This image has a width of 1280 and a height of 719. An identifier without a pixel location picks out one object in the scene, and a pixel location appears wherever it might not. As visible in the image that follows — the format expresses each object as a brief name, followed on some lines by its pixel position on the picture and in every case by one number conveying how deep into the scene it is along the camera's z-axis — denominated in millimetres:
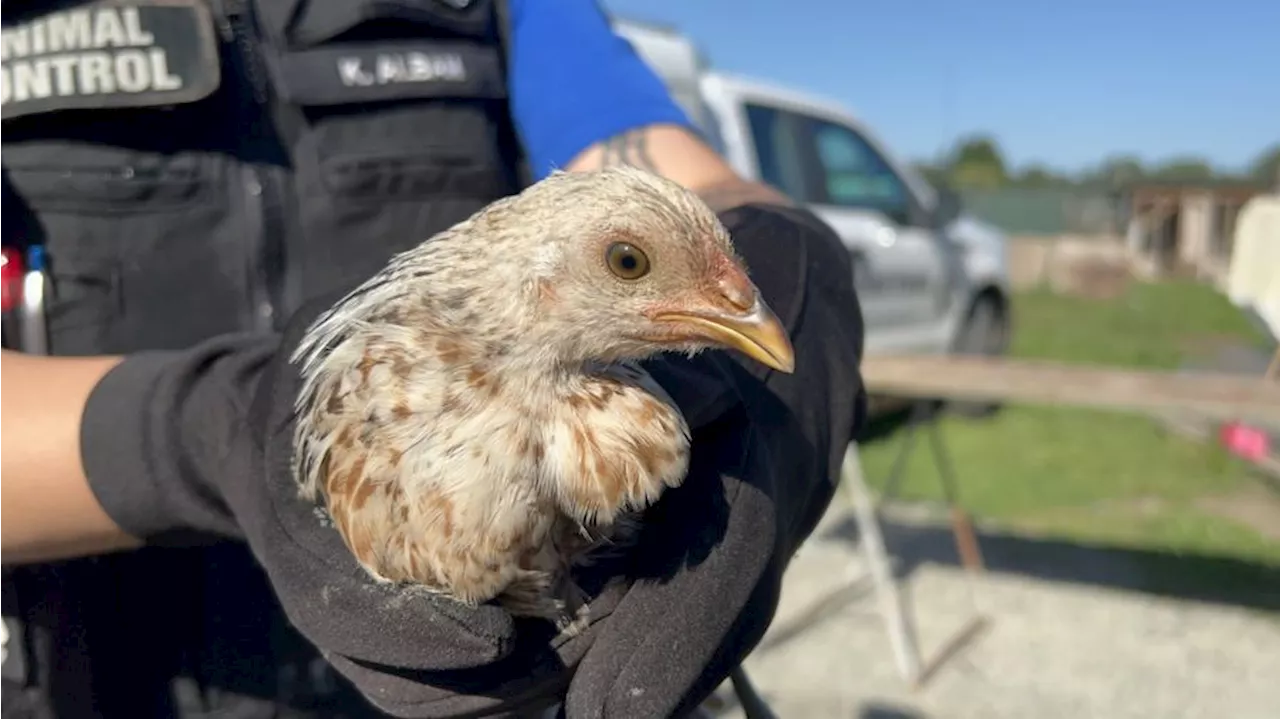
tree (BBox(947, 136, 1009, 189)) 50669
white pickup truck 7840
